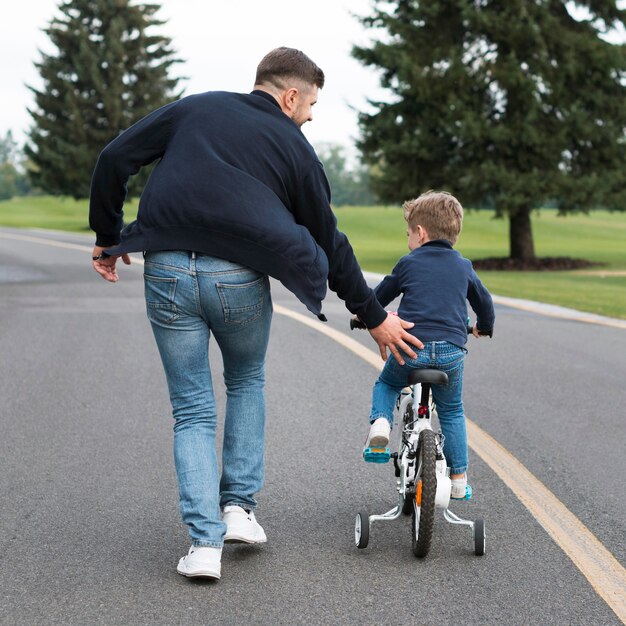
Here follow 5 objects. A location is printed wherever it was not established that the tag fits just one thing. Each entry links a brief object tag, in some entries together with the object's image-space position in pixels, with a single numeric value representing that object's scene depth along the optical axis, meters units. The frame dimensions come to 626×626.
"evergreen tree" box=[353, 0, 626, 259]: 29.14
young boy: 4.48
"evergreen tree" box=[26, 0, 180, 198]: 58.25
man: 3.95
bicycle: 4.21
